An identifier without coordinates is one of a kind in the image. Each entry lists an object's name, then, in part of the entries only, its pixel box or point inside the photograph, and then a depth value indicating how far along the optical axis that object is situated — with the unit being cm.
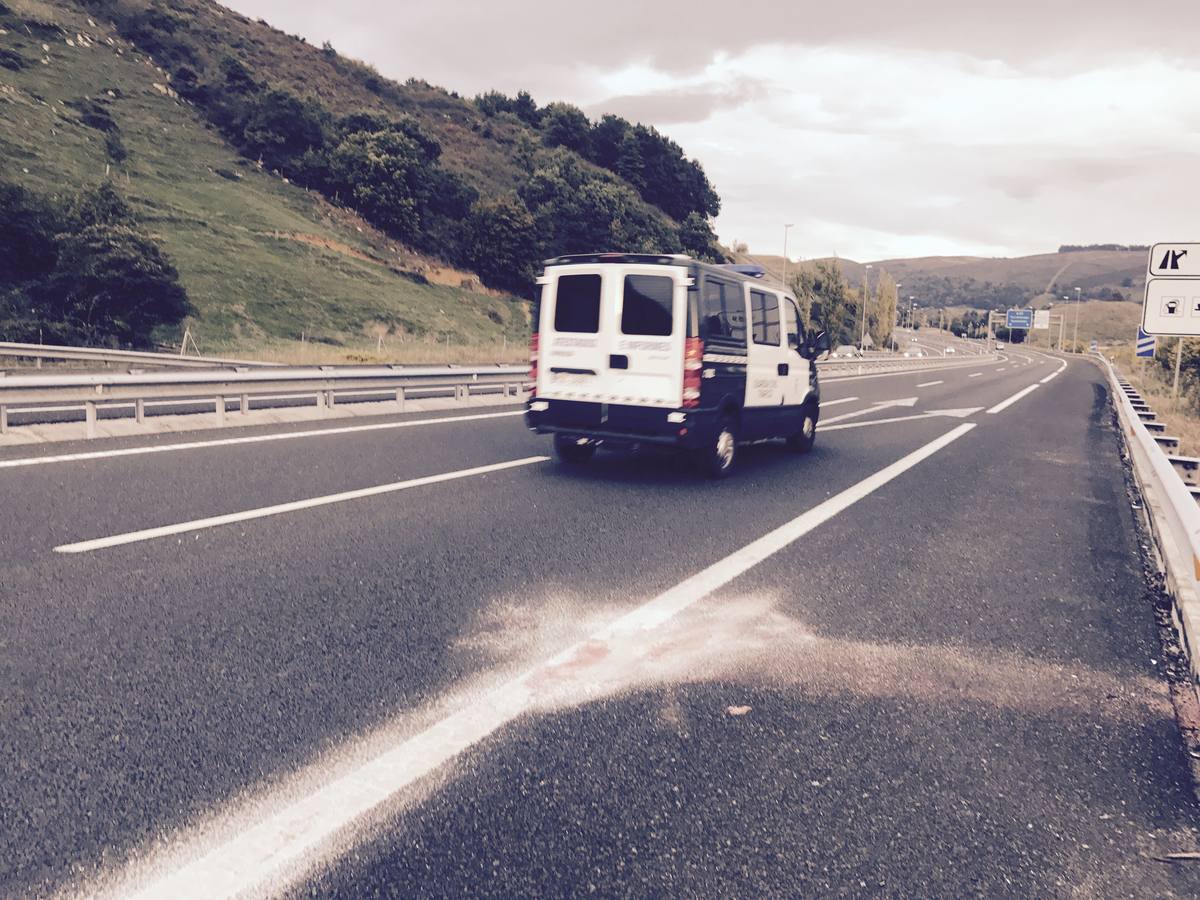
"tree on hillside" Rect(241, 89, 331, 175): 6638
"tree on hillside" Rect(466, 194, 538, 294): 6431
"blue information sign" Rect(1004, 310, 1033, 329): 11962
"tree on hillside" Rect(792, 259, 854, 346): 8800
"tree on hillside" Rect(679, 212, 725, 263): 9150
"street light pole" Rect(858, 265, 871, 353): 7975
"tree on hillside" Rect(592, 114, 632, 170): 10338
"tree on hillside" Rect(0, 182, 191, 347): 3284
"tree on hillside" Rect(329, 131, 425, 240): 6425
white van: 951
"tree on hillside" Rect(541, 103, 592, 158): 10169
